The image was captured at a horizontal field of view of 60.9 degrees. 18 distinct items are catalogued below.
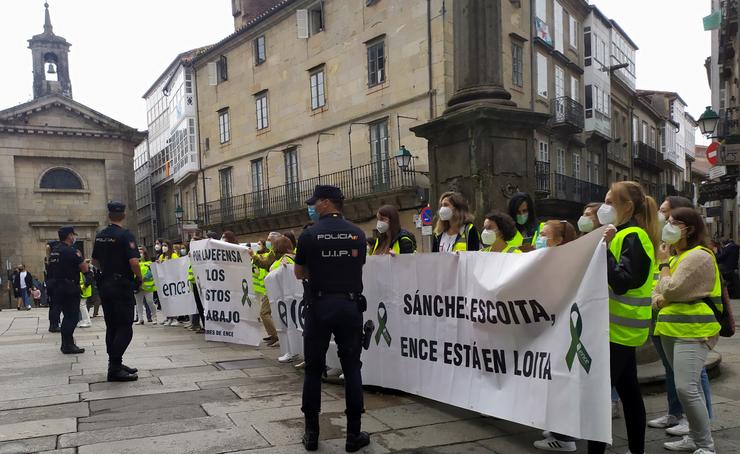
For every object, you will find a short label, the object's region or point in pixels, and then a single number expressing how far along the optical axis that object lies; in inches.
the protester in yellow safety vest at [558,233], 177.8
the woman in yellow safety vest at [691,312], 157.0
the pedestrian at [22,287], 1045.2
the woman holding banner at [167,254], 510.3
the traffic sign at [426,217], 735.9
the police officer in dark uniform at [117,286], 272.5
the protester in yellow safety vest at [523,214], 241.9
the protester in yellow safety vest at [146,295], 541.6
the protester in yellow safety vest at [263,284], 357.4
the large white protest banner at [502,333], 148.9
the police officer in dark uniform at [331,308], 174.1
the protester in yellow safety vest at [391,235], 239.9
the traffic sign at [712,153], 755.4
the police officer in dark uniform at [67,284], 356.5
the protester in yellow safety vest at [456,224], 230.4
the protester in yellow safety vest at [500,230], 213.0
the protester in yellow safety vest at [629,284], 144.9
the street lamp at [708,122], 722.8
